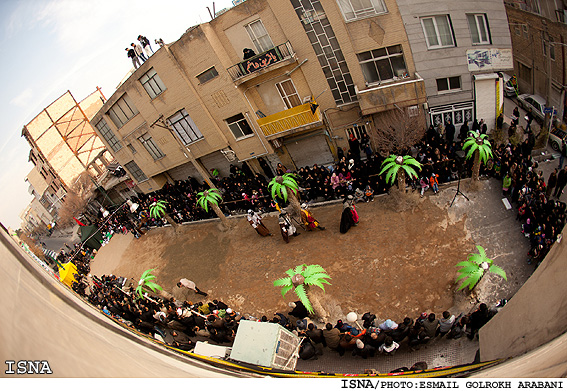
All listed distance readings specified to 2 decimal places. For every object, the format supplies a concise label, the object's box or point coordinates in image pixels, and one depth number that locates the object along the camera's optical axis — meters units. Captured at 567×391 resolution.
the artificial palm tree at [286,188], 13.99
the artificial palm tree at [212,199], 16.52
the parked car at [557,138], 13.59
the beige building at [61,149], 32.59
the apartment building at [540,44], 14.31
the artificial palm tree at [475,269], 8.79
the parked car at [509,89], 21.14
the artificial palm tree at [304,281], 9.55
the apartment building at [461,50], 14.52
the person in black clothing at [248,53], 16.56
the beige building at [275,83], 15.44
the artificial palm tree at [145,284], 13.67
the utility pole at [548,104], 13.62
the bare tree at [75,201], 32.53
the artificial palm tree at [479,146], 11.87
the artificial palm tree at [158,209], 18.19
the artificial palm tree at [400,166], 12.41
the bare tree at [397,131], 15.26
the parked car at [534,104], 17.41
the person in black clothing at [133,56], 18.77
